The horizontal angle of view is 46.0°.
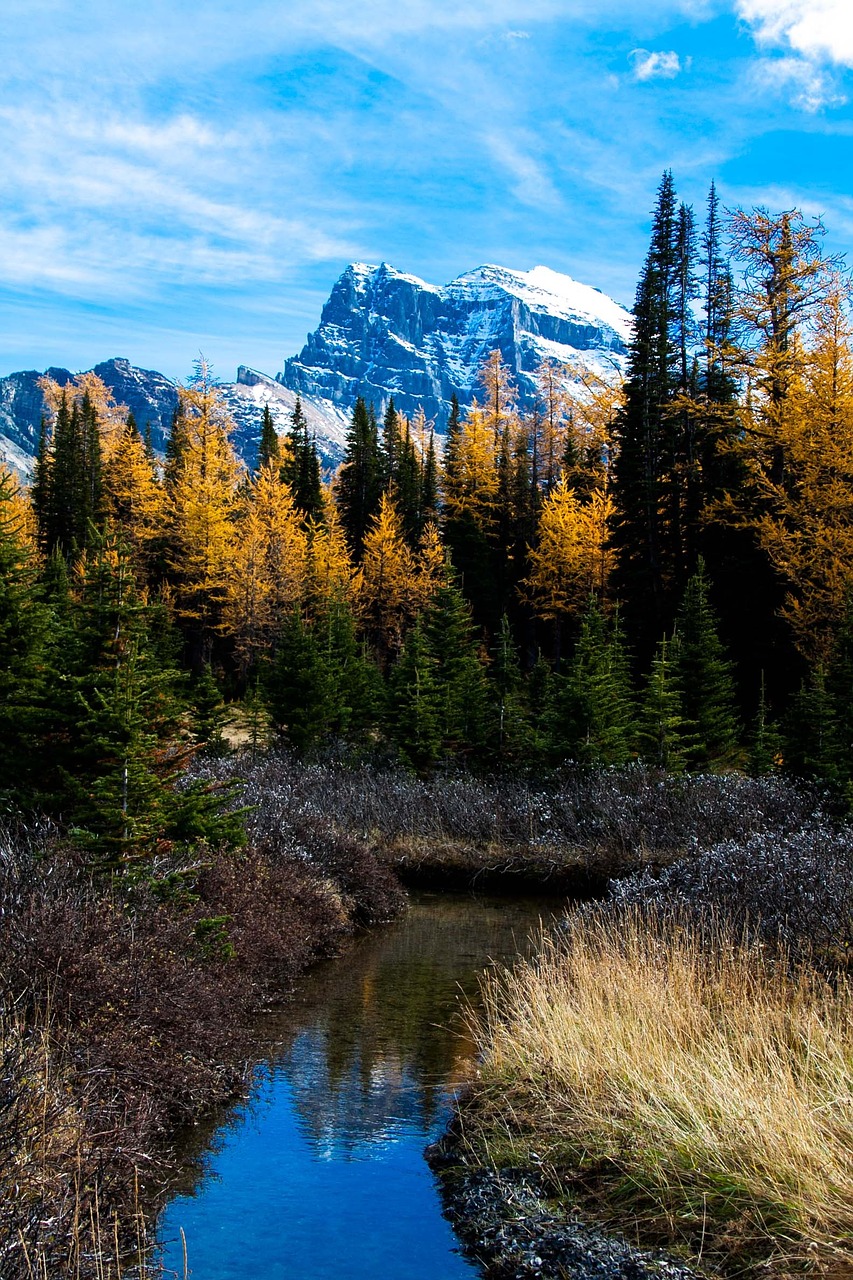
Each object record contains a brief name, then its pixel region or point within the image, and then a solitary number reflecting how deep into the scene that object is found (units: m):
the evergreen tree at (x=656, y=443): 35.03
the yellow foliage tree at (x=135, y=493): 44.91
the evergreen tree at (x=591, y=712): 22.73
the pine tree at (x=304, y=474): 57.56
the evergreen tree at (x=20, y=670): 11.40
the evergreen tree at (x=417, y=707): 25.90
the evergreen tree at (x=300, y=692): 27.06
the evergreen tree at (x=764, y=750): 22.05
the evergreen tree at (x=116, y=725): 10.49
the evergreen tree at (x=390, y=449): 61.59
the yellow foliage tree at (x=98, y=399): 70.81
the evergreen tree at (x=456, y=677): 26.36
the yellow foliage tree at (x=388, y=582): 46.47
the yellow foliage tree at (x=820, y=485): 26.84
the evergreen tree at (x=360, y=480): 60.00
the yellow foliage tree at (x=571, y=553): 40.66
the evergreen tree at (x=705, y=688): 24.36
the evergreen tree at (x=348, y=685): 28.64
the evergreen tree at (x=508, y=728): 25.89
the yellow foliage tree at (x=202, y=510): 41.62
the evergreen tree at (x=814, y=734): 19.39
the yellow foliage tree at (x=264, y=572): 40.31
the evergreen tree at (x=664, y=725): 22.50
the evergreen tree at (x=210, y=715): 25.78
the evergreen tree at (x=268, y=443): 62.69
